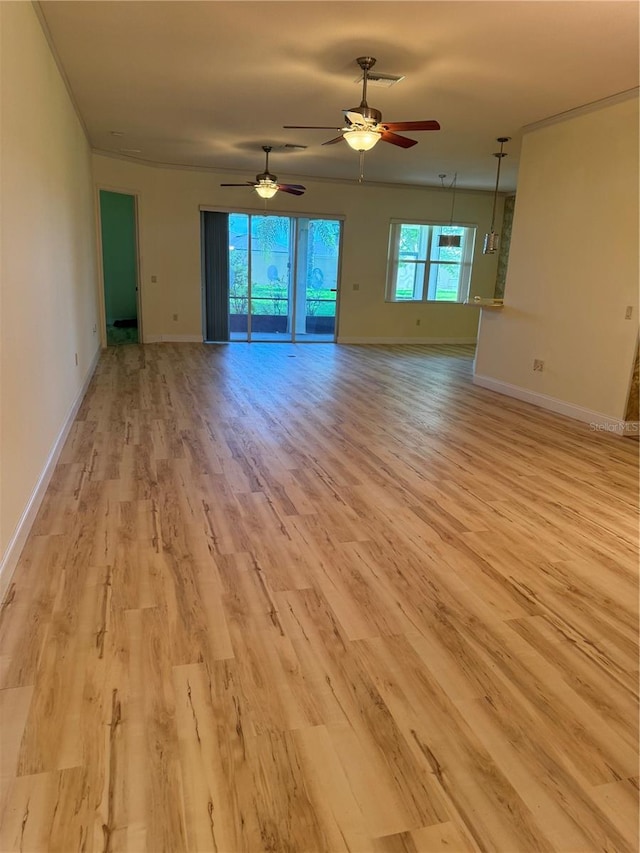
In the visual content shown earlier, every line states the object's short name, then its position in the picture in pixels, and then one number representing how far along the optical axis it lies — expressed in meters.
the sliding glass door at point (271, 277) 9.42
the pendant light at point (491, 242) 6.79
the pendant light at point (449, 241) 10.46
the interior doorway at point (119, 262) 11.40
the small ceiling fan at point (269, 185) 7.28
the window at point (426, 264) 10.27
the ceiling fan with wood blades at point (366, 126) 4.04
